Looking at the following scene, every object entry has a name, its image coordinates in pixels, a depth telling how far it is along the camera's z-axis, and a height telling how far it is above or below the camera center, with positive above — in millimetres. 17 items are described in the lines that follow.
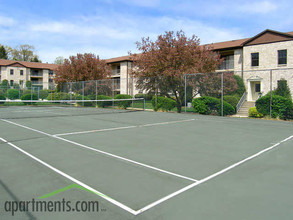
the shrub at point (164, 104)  22234 -392
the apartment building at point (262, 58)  28953 +5291
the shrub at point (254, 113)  17031 -907
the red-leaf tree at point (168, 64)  21734 +3237
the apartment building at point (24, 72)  66312 +7647
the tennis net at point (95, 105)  17980 -706
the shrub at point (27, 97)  34344 +270
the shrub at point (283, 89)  23438 +1083
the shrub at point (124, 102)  25594 -274
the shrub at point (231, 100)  20469 -8
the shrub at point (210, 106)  18641 -489
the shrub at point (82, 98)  30391 +146
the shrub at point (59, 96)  33656 +436
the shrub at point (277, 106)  15734 -379
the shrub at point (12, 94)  39650 +787
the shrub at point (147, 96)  23641 +338
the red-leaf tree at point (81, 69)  35594 +4377
